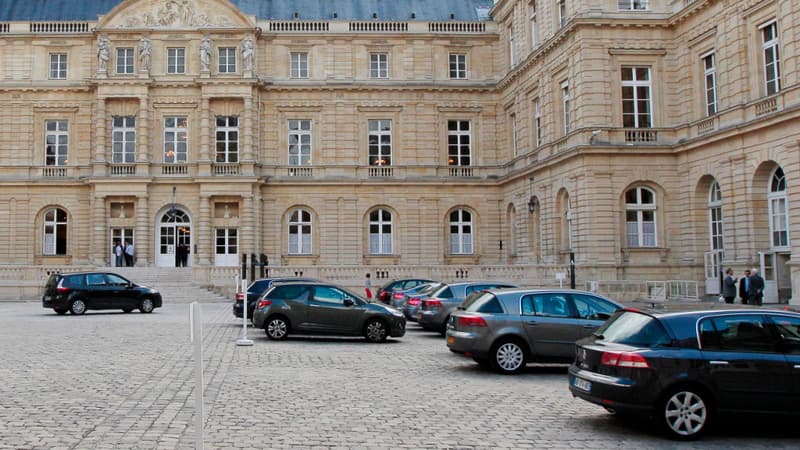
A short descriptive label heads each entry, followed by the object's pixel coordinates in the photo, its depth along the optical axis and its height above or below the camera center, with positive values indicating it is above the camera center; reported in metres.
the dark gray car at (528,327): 14.10 -1.19
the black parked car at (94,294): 27.55 -0.91
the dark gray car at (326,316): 19.17 -1.25
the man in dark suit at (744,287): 24.84 -0.98
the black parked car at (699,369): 9.09 -1.28
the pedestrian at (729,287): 25.62 -1.01
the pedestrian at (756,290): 23.84 -1.04
